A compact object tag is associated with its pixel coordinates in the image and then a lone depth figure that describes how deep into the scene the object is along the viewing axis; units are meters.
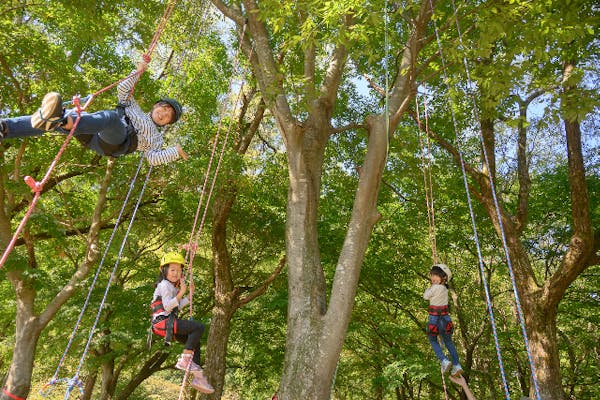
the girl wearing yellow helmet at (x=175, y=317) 4.26
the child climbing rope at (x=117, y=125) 3.23
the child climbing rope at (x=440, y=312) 5.46
